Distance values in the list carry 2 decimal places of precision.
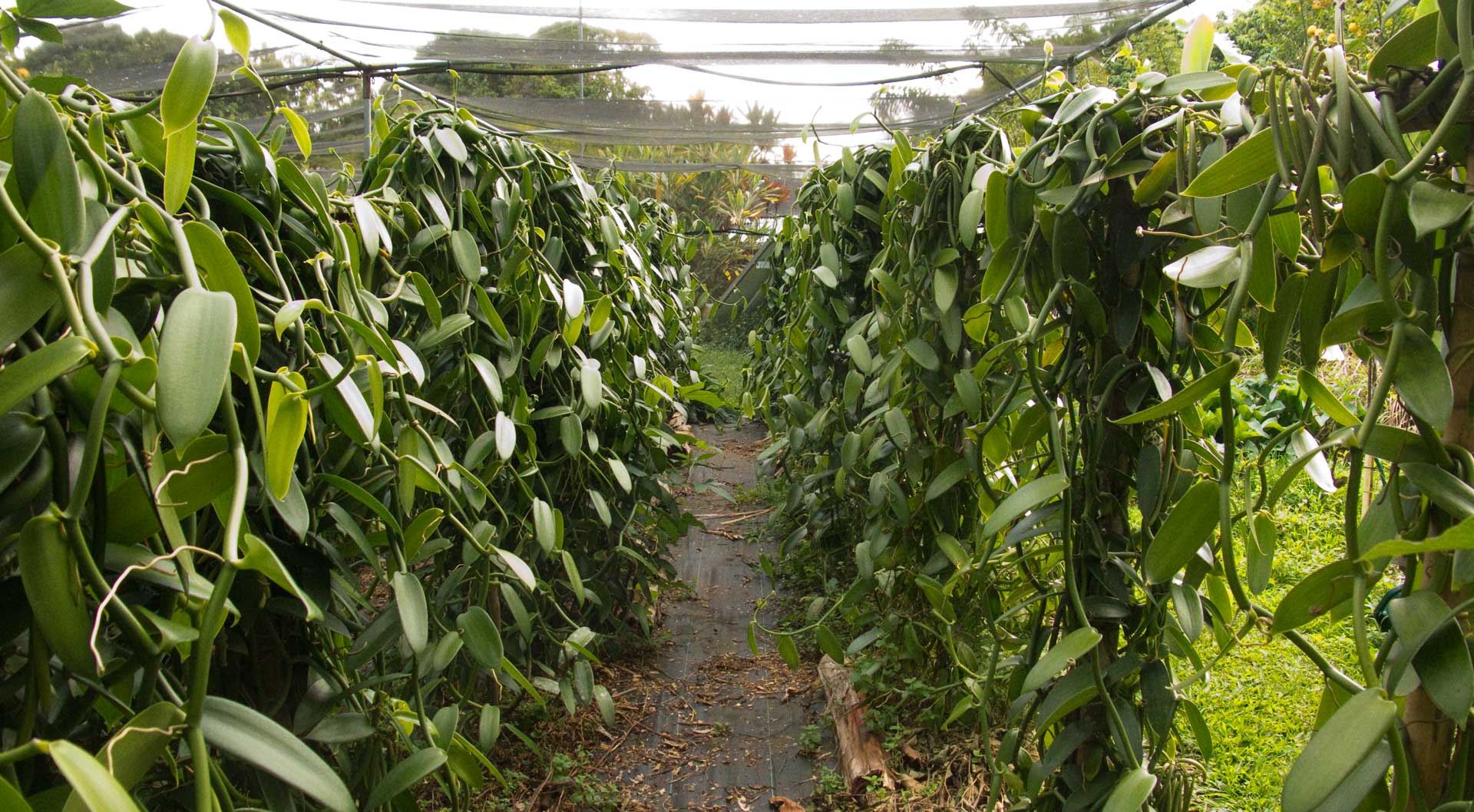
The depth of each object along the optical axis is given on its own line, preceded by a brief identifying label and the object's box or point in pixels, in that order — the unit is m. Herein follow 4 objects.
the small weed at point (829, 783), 1.50
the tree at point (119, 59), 3.03
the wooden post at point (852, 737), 1.47
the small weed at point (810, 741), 1.67
